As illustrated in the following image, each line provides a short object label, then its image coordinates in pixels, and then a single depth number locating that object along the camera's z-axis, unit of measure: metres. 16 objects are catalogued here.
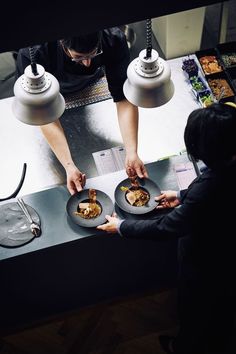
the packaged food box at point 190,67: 3.39
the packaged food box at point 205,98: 3.21
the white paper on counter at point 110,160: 2.97
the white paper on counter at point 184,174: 2.74
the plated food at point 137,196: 2.63
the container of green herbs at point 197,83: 3.31
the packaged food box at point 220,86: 3.22
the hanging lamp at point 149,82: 2.10
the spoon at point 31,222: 2.58
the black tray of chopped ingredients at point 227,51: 3.41
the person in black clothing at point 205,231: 1.92
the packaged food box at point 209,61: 3.38
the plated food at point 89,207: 2.61
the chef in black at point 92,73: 2.77
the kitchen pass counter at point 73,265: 2.63
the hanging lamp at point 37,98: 2.06
